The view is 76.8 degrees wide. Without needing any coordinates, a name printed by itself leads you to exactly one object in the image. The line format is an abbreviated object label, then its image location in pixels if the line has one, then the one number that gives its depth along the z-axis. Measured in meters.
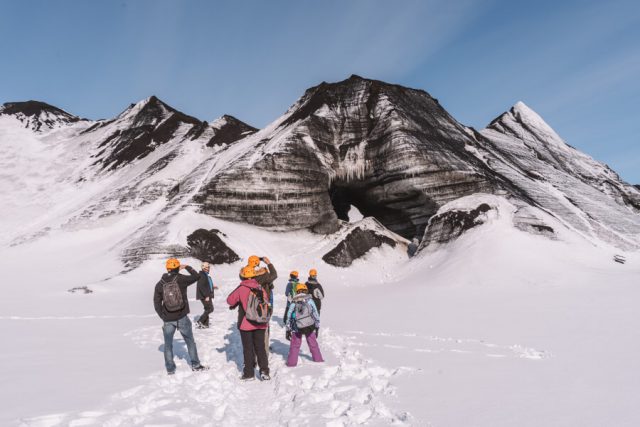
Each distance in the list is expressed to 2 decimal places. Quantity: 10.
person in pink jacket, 7.72
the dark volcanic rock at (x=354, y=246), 30.92
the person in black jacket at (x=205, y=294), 11.30
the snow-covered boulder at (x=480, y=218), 25.19
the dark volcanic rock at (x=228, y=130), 49.06
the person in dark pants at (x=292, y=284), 12.75
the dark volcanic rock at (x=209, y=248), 27.45
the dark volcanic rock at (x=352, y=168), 32.91
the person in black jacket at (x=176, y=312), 7.93
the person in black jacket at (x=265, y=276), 8.79
